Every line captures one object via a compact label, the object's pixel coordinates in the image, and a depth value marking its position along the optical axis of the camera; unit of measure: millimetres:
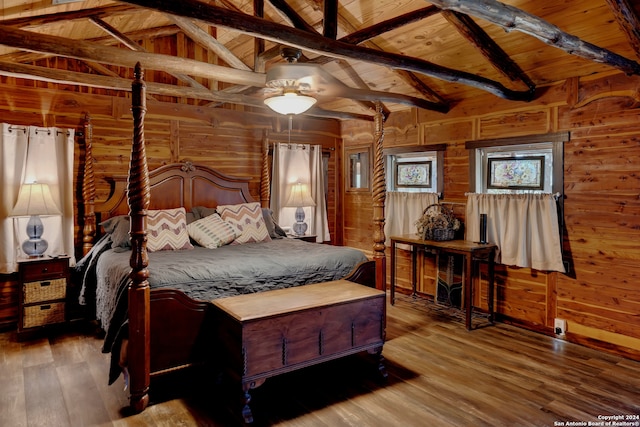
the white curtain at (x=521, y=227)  3941
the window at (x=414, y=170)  5191
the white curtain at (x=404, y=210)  5242
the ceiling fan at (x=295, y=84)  3297
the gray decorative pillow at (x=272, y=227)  4930
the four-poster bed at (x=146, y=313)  2609
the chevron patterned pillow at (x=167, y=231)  3996
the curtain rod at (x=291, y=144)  5812
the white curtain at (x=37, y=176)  4051
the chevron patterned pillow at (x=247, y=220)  4559
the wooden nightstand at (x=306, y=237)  5301
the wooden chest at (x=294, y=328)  2600
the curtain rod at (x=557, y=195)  3947
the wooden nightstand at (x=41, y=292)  3824
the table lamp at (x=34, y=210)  3896
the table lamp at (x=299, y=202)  5551
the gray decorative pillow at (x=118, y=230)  3957
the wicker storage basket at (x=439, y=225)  4656
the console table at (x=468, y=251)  4125
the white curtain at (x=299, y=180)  5840
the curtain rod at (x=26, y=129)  4063
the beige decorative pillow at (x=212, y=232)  4277
